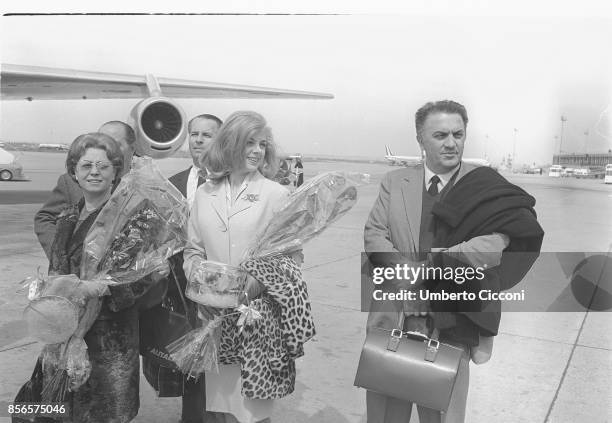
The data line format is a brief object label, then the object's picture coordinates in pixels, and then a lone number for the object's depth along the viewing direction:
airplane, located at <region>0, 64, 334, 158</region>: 7.50
